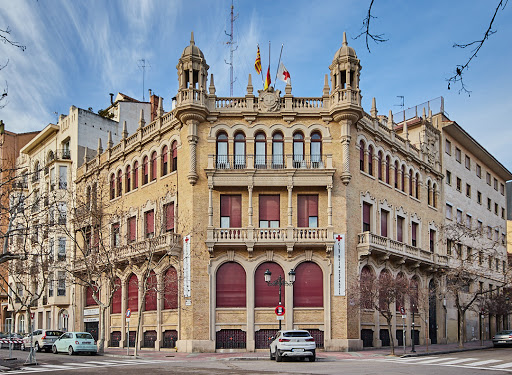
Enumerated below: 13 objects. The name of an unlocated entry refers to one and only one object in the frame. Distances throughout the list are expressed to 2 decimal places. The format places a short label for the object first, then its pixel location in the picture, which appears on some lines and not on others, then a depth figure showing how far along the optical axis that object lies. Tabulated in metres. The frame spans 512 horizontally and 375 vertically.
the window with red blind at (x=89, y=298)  48.29
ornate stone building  35.88
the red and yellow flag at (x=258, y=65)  40.82
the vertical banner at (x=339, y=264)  35.88
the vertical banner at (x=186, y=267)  36.31
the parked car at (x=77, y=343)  35.09
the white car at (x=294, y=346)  27.38
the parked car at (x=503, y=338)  41.31
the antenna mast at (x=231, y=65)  43.46
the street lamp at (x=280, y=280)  31.92
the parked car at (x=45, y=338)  39.16
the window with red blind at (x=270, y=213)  37.28
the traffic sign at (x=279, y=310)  31.70
